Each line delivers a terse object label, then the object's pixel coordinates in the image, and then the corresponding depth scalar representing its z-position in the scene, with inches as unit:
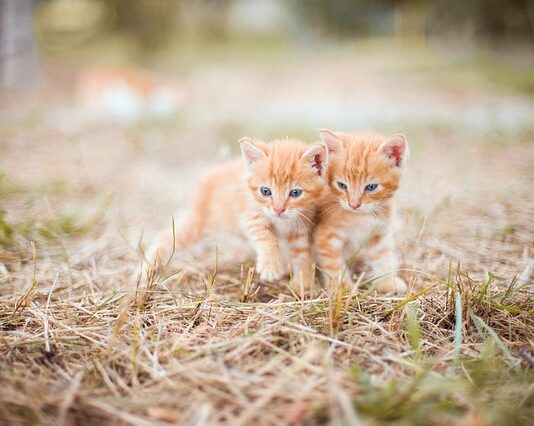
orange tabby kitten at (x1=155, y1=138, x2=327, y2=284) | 29.9
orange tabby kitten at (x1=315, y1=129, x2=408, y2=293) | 29.7
